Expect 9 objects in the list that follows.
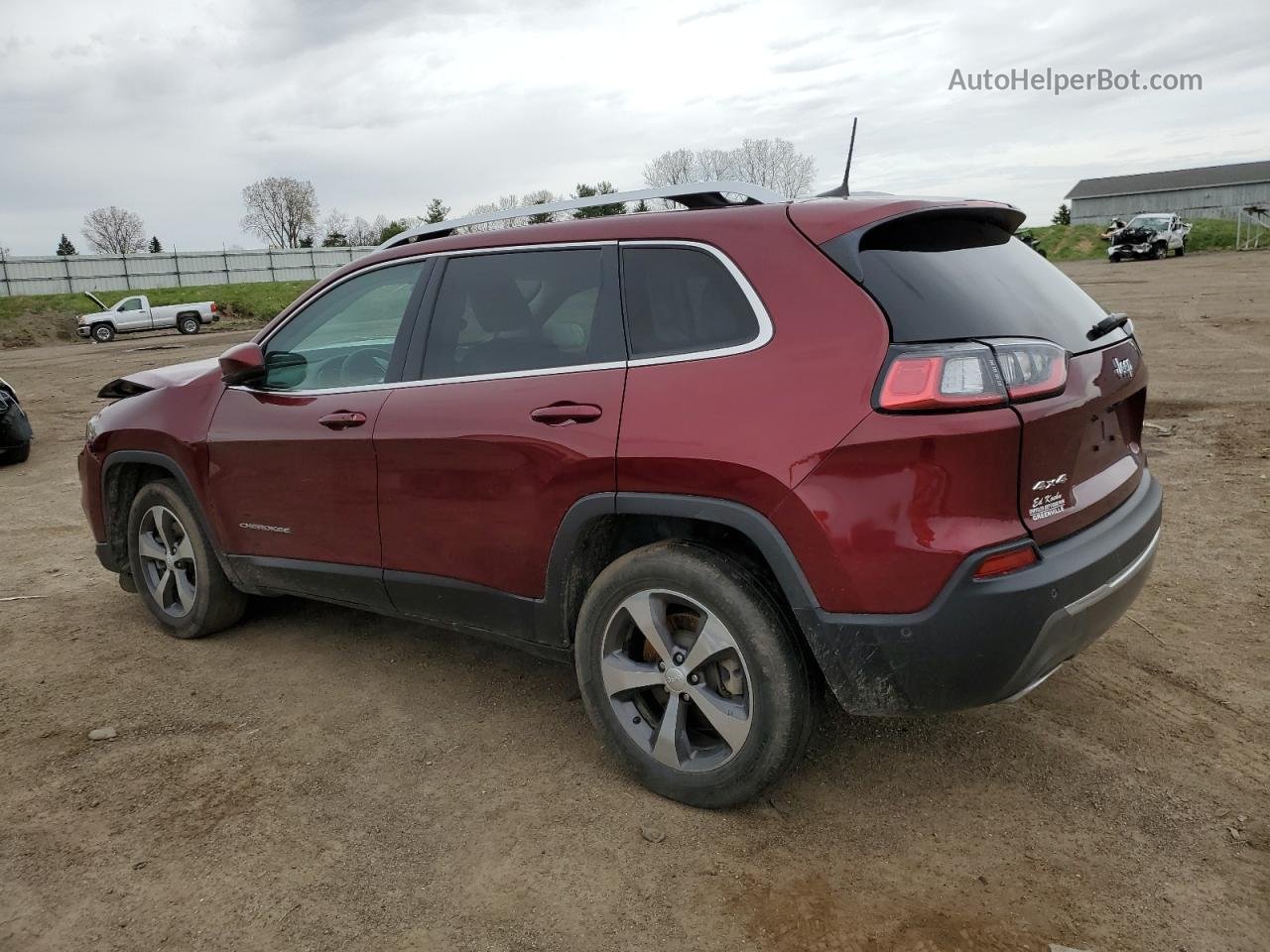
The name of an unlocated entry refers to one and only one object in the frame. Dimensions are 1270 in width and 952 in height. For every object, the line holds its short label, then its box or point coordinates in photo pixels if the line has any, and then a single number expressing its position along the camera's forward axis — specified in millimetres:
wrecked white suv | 38125
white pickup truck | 31703
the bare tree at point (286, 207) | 76250
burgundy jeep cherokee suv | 2502
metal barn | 63125
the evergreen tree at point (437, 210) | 52125
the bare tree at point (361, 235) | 63047
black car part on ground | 9625
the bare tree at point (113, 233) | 79312
